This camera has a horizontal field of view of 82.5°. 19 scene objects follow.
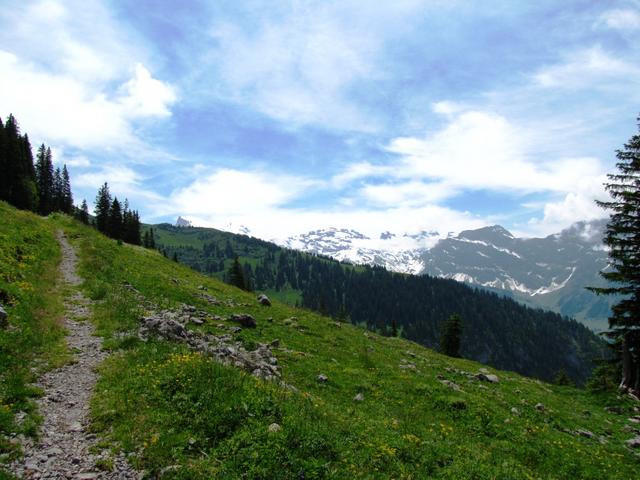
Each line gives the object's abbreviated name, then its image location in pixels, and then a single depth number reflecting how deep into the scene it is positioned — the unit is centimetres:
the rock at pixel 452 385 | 2051
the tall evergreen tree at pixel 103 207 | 10312
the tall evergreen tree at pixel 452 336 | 7588
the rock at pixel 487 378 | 2709
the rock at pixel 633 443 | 1858
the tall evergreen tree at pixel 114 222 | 9931
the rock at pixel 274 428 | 989
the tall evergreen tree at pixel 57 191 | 10878
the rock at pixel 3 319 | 1372
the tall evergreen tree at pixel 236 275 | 9126
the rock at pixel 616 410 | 2569
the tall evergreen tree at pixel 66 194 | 11794
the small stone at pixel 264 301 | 3520
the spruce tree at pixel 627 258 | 2892
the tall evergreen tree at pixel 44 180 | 9833
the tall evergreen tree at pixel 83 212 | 12100
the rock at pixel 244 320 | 2539
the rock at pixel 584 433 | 1869
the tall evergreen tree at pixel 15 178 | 7144
